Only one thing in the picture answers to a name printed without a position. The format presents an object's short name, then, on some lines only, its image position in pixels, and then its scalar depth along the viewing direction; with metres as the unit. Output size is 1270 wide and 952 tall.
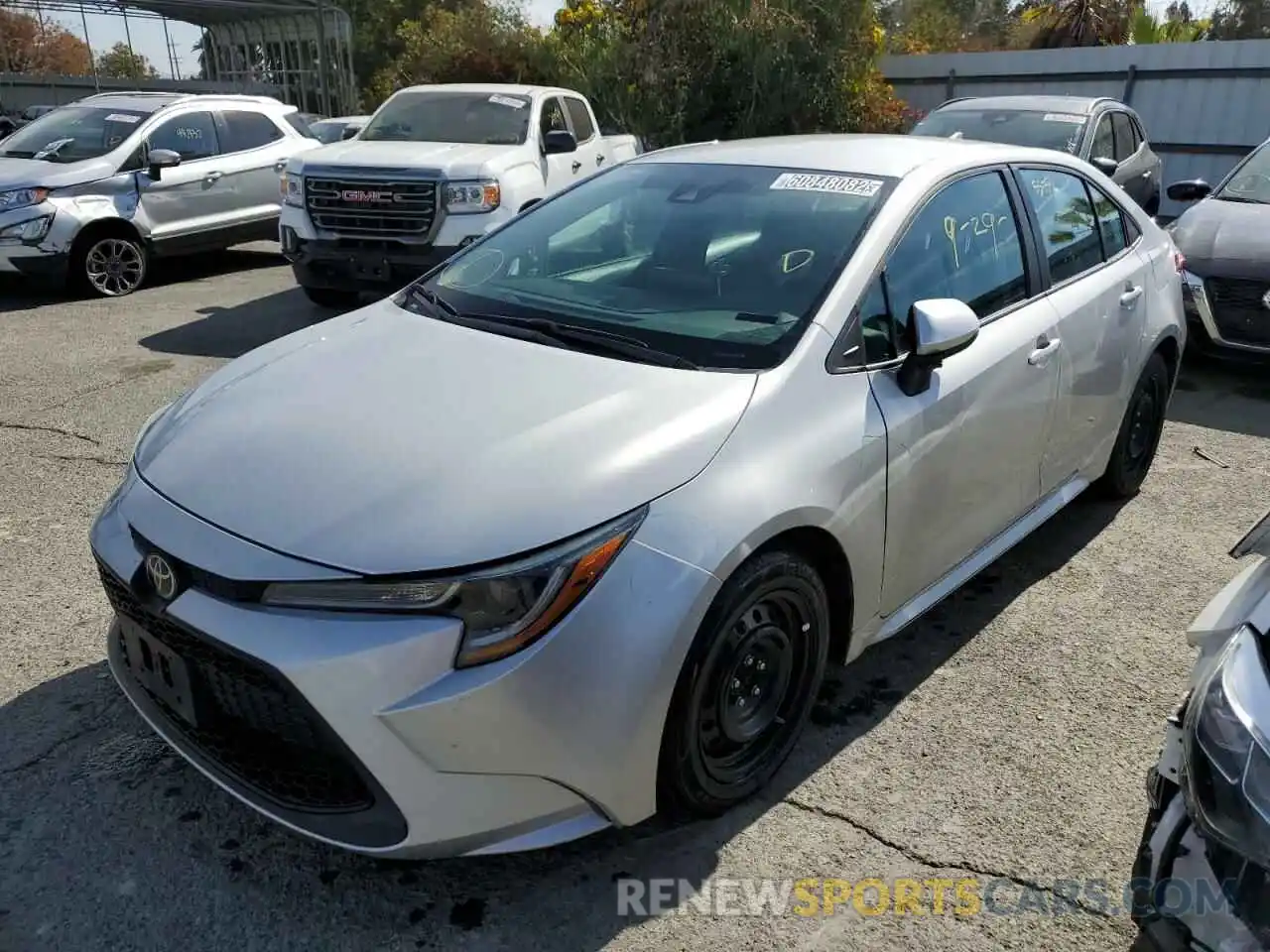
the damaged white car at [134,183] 8.72
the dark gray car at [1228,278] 6.55
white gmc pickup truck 7.74
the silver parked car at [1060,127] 9.14
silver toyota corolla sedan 2.17
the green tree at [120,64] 32.85
